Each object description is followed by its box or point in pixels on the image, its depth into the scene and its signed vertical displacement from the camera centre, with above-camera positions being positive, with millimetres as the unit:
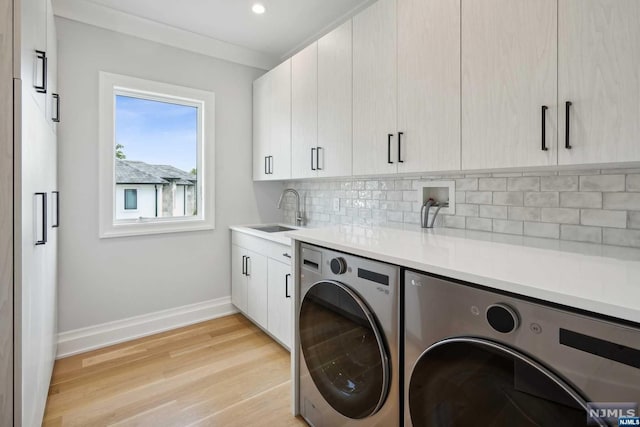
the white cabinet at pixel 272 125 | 2664 +806
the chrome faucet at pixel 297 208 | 3191 +41
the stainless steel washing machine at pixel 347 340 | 1182 -562
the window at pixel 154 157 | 2518 +490
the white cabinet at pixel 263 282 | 2287 -587
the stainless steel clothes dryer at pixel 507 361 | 665 -376
